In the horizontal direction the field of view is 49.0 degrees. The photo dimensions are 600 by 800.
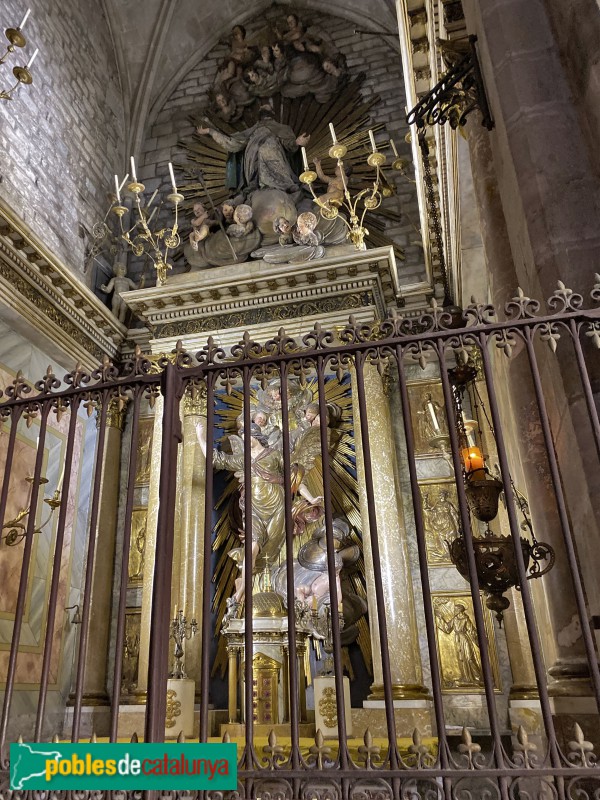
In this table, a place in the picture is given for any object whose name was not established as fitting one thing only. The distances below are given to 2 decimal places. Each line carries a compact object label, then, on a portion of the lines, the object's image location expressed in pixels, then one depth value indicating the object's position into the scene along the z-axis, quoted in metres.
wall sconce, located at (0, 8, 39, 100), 5.14
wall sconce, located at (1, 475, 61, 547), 5.29
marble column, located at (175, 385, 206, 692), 7.01
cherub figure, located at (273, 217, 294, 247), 8.31
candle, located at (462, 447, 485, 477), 4.42
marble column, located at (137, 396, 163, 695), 6.82
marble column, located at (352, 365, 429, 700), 6.23
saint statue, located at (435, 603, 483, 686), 6.70
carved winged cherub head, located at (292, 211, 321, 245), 8.15
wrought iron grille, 2.17
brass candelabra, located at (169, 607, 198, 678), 6.38
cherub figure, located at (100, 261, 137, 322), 9.23
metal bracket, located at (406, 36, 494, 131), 3.81
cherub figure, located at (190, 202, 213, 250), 8.77
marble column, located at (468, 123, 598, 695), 2.89
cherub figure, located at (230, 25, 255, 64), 10.98
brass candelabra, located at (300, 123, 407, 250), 7.02
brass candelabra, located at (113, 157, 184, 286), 7.58
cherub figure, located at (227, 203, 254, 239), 8.77
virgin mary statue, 9.45
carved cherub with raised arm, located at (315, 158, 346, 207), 8.36
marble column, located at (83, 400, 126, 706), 7.46
